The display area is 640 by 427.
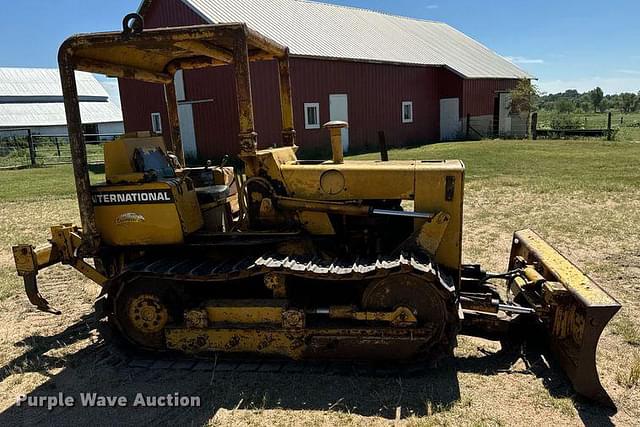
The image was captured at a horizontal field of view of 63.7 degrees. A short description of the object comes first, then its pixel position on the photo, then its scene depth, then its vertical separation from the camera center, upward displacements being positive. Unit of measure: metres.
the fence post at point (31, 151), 26.42 -1.16
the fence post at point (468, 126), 30.89 -1.18
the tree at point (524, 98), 32.97 +0.37
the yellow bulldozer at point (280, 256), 4.36 -1.27
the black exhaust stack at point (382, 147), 5.33 -0.38
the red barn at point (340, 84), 21.05 +1.39
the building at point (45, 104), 44.88 +2.14
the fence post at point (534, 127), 30.33 -1.43
